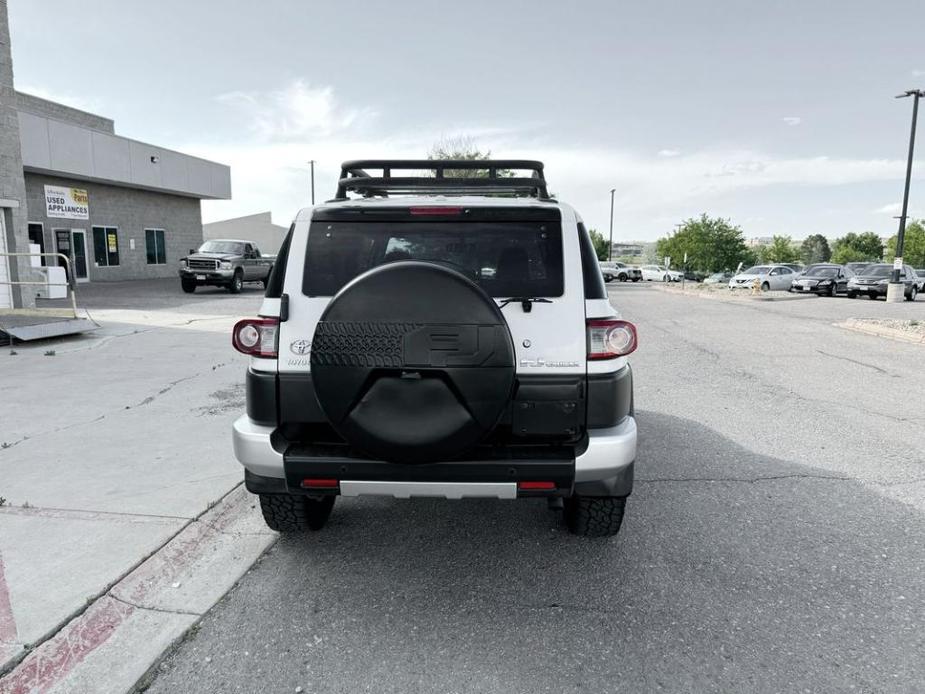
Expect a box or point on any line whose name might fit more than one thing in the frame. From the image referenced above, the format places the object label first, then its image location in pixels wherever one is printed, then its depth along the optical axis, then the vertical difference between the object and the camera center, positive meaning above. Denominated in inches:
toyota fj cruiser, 106.7 -17.3
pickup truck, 895.7 -6.5
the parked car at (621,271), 2119.5 -29.1
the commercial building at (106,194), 992.2 +124.1
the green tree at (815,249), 5802.2 +128.4
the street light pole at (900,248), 977.5 +24.2
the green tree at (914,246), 3080.7 +83.3
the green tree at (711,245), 2783.0 +76.8
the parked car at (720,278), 2127.7 -51.9
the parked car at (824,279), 1227.9 -31.8
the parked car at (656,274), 2393.5 -43.2
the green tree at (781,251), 4284.0 +79.9
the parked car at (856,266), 1334.0 -7.3
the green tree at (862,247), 4866.6 +128.3
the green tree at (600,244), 3725.9 +116.5
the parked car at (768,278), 1392.7 -32.6
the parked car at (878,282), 1138.0 -34.3
